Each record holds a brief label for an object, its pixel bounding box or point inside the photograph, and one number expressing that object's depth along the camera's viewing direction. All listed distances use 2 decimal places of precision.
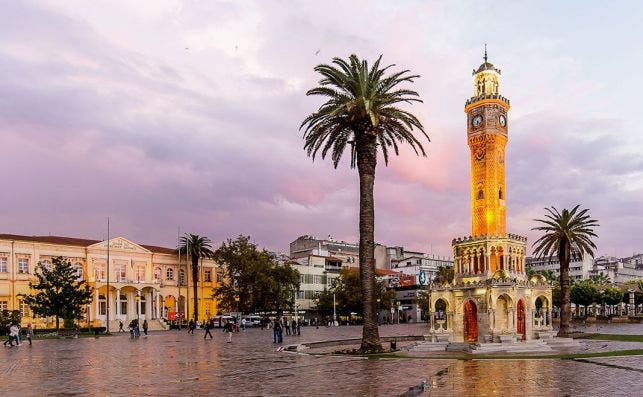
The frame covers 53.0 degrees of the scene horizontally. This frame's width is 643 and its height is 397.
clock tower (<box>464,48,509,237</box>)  46.78
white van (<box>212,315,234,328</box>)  102.22
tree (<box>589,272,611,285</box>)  177.02
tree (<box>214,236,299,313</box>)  95.50
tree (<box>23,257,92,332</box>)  70.03
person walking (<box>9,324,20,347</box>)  49.44
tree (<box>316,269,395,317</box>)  111.88
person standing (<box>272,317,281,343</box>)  49.88
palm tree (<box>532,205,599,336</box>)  60.38
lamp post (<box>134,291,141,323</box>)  100.94
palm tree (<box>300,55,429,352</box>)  38.78
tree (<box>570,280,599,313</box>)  119.31
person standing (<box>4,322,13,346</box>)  49.18
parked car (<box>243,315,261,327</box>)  103.03
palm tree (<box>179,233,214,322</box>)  111.88
